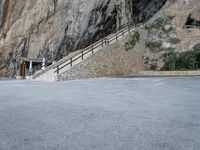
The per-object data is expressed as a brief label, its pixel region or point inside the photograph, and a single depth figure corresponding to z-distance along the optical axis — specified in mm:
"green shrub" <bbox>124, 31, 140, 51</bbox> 16727
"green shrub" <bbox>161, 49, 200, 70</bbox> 14120
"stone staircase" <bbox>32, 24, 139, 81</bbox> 12550
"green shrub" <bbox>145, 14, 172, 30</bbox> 18498
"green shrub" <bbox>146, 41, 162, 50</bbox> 17186
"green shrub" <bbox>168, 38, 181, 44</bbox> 16718
